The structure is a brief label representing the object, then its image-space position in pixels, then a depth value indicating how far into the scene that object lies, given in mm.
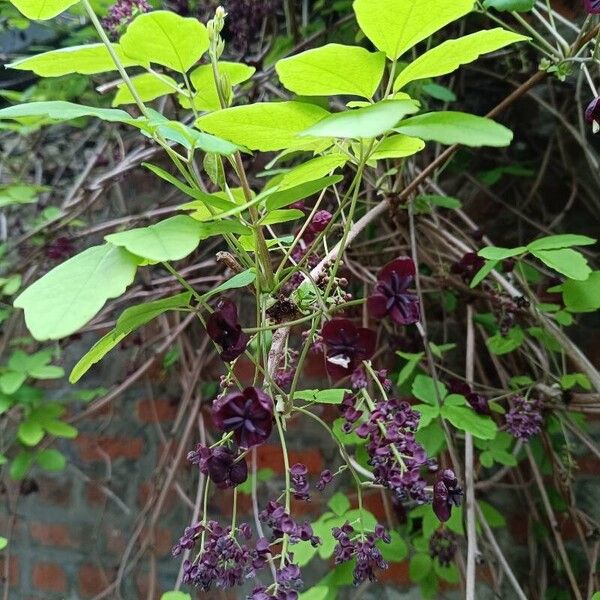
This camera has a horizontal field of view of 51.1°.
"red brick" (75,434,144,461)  1570
